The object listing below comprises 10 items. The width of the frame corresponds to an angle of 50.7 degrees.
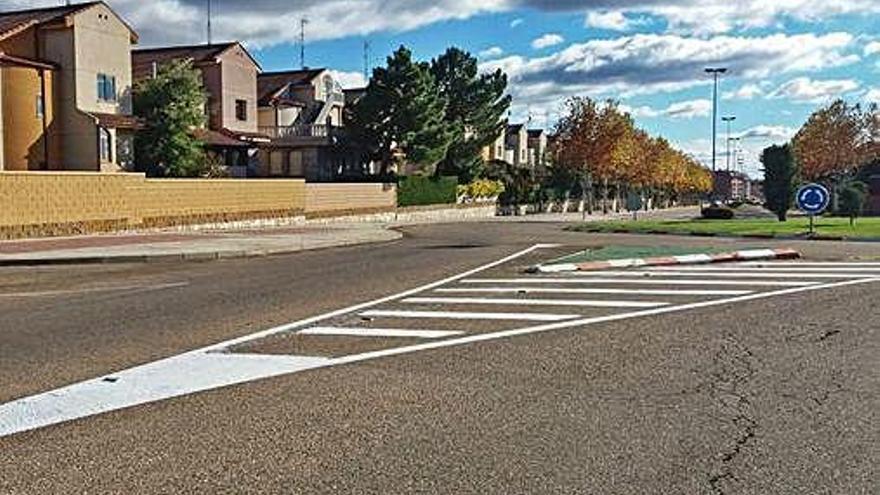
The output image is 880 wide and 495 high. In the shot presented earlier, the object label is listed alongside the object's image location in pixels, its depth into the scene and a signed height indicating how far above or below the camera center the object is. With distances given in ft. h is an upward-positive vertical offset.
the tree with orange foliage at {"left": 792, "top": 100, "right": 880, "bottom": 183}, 262.47 +14.17
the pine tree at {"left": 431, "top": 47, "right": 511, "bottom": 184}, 258.98 +27.37
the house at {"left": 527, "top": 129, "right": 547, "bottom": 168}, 408.98 +21.94
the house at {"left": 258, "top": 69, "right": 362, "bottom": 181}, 215.92 +15.63
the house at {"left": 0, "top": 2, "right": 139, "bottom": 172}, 148.46 +16.02
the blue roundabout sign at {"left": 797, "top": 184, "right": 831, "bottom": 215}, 88.48 -0.55
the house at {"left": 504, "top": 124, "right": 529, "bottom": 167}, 389.21 +20.10
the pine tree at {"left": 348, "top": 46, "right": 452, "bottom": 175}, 203.21 +17.13
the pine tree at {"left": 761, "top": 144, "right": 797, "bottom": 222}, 178.09 +2.94
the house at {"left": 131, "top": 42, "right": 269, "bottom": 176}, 197.06 +22.12
